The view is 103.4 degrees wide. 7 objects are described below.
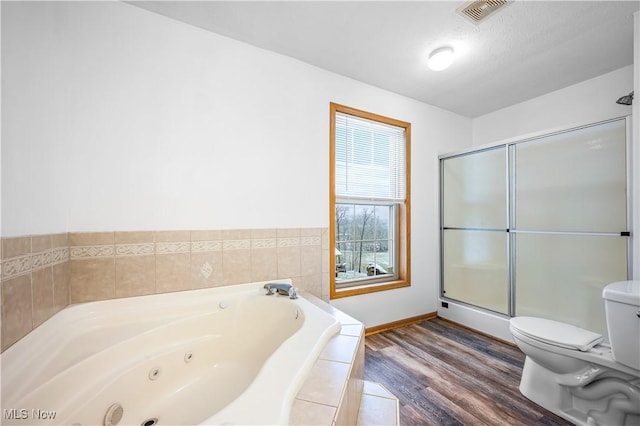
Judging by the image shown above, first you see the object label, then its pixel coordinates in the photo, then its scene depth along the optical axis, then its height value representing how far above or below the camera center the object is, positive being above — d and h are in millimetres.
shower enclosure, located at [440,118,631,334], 1827 -91
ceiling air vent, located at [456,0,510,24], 1486 +1243
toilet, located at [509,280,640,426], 1271 -847
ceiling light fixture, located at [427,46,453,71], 1893 +1186
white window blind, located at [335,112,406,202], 2324 +533
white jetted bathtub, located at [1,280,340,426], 857 -641
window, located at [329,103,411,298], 2311 +118
